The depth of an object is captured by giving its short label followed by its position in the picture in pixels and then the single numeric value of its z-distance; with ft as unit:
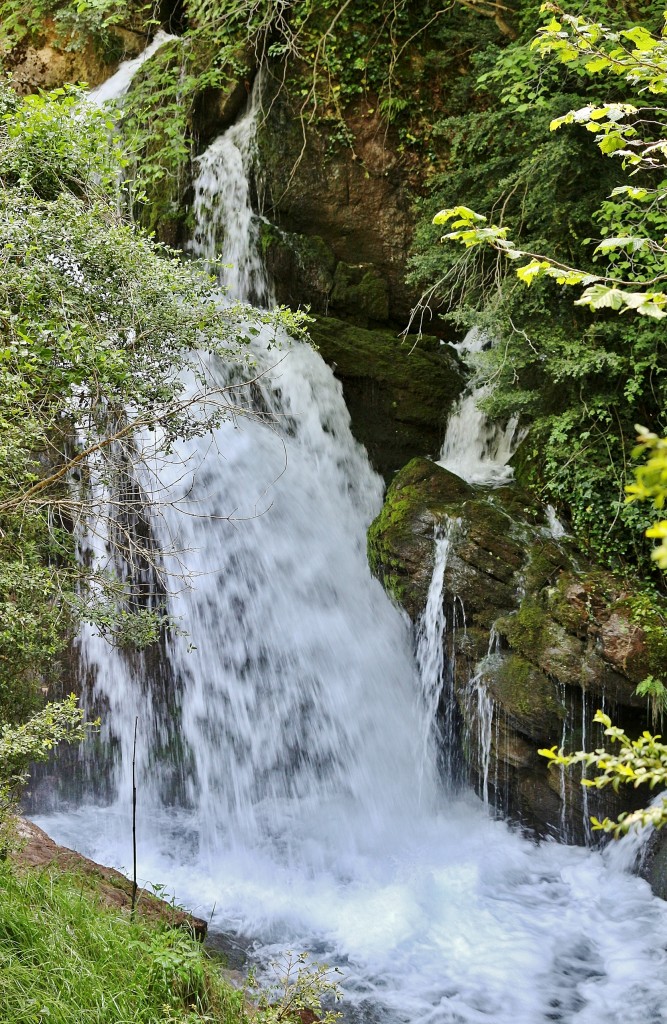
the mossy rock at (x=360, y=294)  31.63
